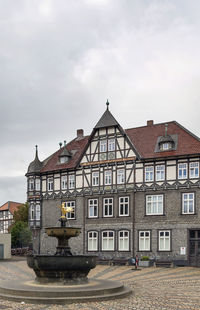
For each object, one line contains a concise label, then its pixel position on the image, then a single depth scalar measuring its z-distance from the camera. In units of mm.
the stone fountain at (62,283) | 17344
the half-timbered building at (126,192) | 36156
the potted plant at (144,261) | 35812
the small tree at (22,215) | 69812
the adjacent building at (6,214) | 92262
